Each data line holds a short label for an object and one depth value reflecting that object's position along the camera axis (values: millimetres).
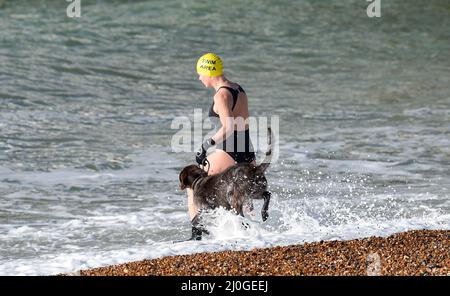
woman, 17094
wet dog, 16781
